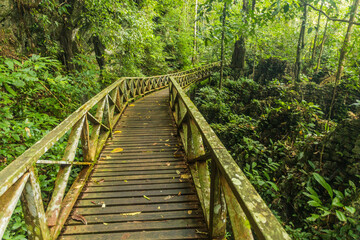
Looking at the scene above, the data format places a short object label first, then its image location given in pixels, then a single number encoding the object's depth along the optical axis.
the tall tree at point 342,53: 5.50
